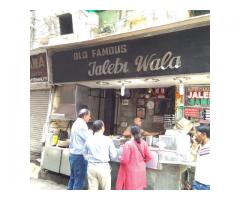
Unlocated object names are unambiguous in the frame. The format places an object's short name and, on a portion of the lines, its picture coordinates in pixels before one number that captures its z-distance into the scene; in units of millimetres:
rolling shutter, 8727
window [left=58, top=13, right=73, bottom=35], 8688
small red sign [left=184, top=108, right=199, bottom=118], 6587
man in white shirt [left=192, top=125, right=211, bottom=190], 4059
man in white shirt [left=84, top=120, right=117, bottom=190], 4898
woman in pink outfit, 5087
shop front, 5383
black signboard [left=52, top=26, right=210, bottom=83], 5359
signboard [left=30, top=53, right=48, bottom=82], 8125
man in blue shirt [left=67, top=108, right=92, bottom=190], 5637
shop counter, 5270
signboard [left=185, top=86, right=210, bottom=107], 6496
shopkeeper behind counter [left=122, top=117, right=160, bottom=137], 7111
